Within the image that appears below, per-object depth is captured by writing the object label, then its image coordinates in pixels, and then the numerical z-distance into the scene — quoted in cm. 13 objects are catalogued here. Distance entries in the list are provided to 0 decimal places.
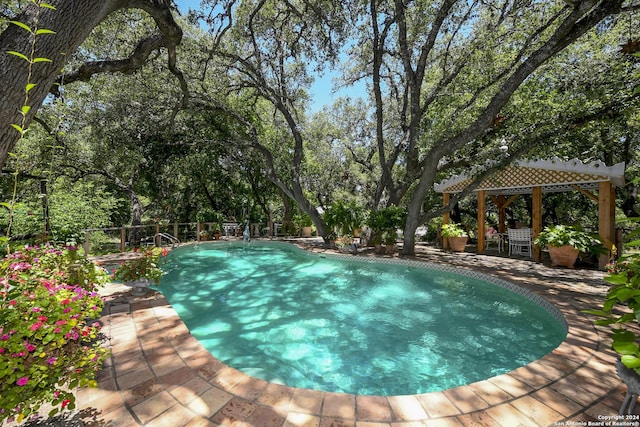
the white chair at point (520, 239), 960
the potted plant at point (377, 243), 1039
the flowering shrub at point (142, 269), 461
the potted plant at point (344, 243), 1045
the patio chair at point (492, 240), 1098
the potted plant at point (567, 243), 732
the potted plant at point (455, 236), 1052
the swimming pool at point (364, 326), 353
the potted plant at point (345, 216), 1145
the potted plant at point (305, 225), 1620
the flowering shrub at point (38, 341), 152
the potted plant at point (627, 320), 138
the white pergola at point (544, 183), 752
